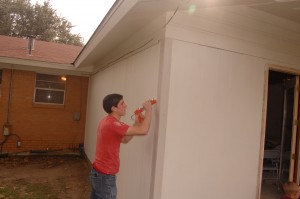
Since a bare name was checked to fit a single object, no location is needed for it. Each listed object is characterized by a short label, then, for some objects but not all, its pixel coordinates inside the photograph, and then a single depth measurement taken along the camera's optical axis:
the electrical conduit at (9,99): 9.62
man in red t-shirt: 3.07
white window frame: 10.03
